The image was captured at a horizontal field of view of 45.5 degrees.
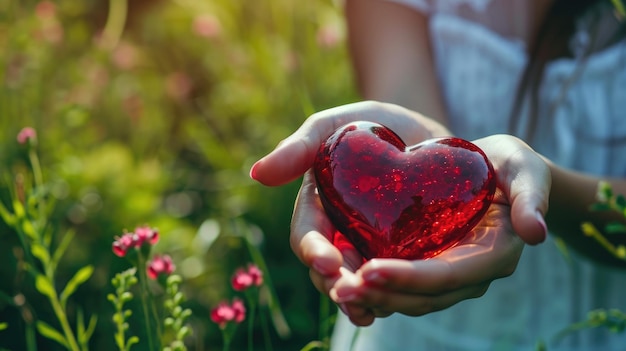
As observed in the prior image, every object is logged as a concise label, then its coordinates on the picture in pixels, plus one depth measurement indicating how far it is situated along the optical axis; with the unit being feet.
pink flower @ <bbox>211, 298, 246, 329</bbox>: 3.16
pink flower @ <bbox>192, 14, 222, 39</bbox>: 9.10
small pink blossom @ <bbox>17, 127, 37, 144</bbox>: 3.70
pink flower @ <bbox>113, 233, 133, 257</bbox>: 3.05
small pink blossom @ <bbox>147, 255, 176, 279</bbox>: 3.16
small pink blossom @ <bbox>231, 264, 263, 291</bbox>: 3.29
